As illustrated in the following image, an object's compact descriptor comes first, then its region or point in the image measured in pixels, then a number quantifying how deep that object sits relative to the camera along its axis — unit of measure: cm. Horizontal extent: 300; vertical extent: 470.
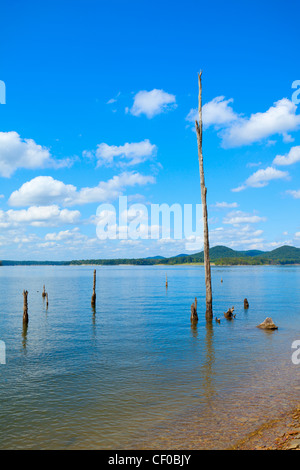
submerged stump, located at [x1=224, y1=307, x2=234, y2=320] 3397
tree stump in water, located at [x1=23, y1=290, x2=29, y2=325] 3191
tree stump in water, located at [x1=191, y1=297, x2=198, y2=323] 3050
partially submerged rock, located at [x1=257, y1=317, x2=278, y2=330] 2817
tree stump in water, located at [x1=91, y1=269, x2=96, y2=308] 4506
